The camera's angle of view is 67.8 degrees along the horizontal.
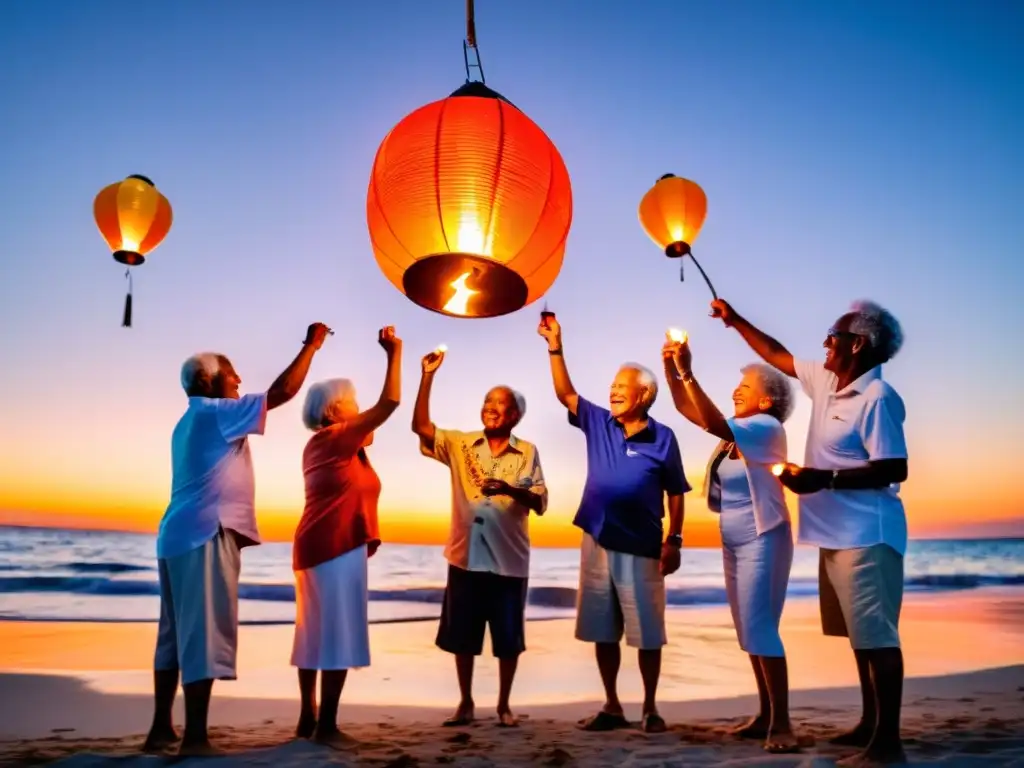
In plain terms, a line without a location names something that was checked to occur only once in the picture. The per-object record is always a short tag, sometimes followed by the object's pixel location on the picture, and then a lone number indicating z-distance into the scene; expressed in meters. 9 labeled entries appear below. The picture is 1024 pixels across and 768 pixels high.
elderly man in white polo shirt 2.83
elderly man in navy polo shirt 3.59
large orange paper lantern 2.86
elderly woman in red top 3.28
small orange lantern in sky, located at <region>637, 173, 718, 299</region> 3.71
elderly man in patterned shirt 3.81
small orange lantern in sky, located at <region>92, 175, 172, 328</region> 3.49
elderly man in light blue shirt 3.04
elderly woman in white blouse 3.28
